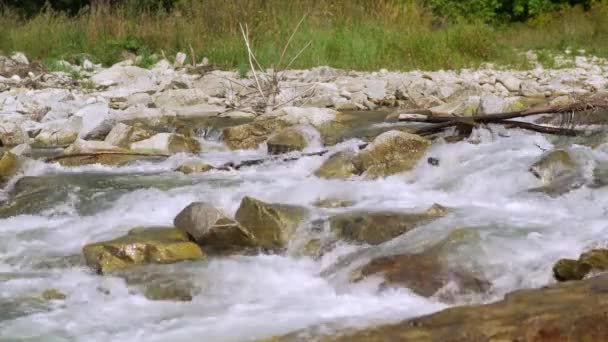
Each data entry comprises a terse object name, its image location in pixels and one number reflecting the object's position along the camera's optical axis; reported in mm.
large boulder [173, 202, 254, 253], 4414
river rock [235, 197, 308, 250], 4465
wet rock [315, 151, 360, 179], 5863
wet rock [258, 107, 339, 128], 7488
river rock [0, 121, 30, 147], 7527
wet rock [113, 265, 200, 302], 3818
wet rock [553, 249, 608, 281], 3422
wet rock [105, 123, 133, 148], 7082
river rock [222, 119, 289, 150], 7141
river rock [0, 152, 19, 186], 6066
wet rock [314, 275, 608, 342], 2652
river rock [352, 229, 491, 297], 3572
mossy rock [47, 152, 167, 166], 6656
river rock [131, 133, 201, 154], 6934
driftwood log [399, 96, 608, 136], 5848
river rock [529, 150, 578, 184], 5195
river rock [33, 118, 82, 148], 7566
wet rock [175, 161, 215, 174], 6305
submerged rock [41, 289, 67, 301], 3877
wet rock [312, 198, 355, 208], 5094
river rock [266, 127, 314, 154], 6637
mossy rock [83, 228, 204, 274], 4203
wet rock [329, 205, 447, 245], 4324
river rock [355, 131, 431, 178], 5809
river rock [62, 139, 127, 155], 6758
